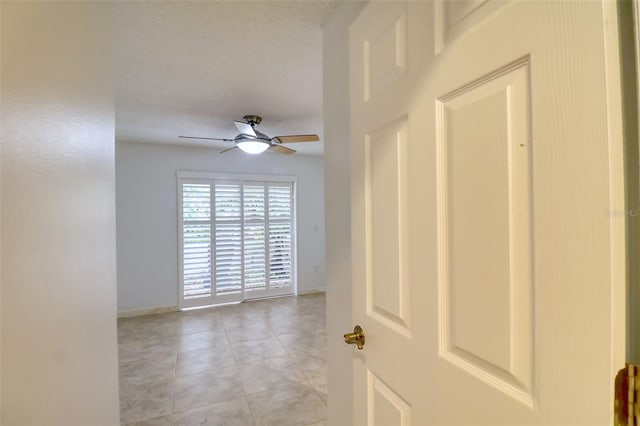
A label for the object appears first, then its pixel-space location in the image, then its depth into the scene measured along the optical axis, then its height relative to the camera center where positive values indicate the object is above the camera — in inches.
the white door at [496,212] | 16.6 +0.1
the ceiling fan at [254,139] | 110.9 +31.5
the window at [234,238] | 176.1 -14.1
